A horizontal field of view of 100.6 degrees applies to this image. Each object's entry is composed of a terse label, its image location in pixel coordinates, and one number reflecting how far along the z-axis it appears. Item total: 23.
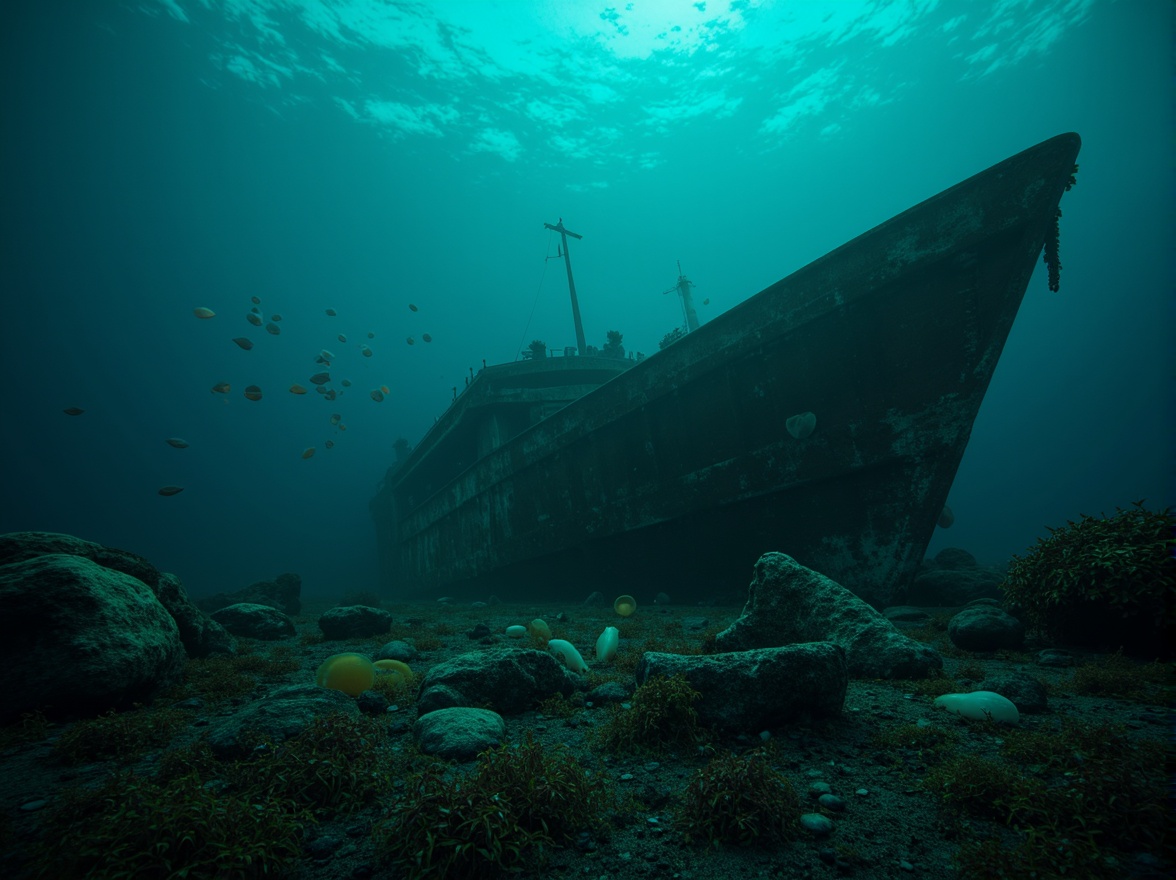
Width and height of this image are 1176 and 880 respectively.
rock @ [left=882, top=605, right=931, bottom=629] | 5.98
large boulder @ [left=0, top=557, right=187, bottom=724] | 3.62
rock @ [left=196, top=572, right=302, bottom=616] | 13.59
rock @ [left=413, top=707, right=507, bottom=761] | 2.85
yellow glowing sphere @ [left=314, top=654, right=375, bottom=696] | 4.22
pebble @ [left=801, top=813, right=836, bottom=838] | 2.04
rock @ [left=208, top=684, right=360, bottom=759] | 2.81
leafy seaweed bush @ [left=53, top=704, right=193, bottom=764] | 3.01
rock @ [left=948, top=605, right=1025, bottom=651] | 4.64
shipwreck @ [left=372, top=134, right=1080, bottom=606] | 5.92
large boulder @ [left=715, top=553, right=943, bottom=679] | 3.98
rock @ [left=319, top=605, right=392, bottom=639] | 7.28
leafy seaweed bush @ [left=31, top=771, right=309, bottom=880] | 1.71
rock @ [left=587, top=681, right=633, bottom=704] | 3.83
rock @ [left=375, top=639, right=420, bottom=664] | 5.50
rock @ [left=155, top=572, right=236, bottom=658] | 5.82
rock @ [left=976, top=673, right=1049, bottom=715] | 3.12
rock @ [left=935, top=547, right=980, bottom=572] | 11.44
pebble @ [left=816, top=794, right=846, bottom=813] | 2.22
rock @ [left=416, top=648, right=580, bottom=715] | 3.57
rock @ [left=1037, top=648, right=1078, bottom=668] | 4.12
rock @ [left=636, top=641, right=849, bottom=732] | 3.03
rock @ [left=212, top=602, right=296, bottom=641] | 7.90
